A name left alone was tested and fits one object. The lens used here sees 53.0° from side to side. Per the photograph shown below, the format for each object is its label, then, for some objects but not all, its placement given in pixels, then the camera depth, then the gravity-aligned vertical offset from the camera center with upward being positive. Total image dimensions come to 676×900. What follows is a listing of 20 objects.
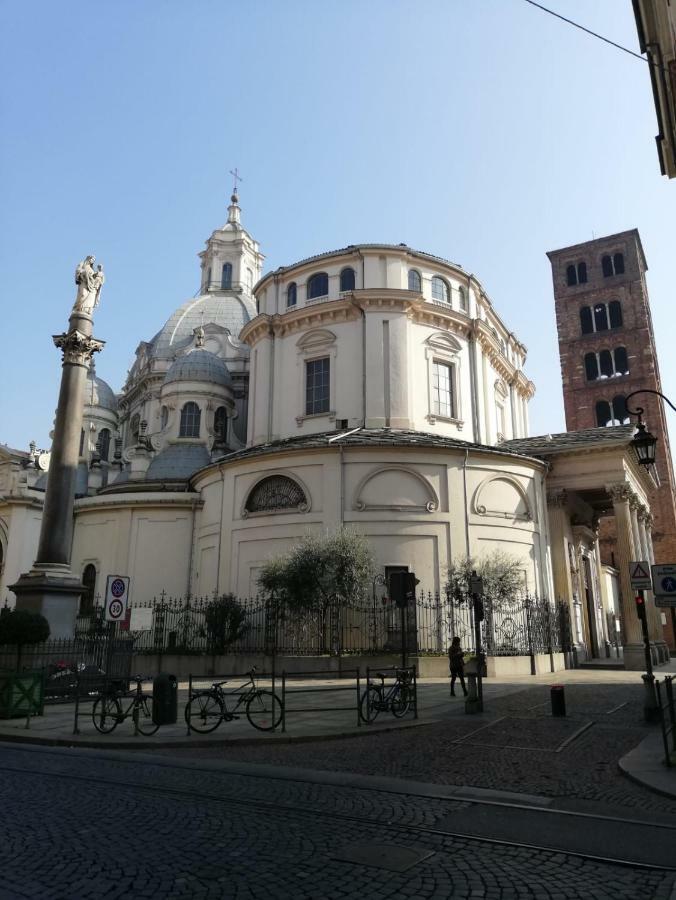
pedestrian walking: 16.55 -0.50
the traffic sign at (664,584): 10.26 +0.82
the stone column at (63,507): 18.41 +3.69
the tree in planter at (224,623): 23.89 +0.54
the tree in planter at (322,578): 22.67 +1.98
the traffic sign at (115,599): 13.80 +0.78
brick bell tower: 50.06 +22.60
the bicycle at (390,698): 13.28 -1.14
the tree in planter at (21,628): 15.78 +0.24
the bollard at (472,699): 13.87 -1.19
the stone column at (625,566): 26.33 +2.66
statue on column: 22.19 +11.23
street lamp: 13.68 +3.82
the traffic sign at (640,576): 13.87 +1.27
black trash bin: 12.88 -1.16
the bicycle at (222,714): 12.27 -1.32
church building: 26.48 +7.51
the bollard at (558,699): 13.16 -1.13
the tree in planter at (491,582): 23.62 +1.98
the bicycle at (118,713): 12.48 -1.34
